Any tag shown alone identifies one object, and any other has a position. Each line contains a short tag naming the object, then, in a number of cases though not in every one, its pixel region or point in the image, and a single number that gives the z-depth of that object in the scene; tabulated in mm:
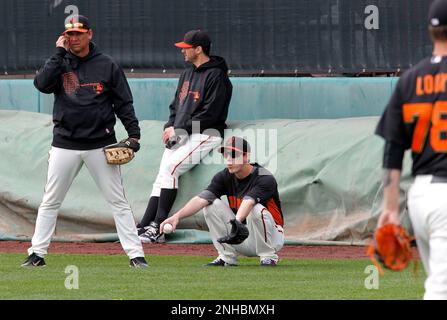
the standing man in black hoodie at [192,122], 24531
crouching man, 19484
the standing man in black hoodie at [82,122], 19187
